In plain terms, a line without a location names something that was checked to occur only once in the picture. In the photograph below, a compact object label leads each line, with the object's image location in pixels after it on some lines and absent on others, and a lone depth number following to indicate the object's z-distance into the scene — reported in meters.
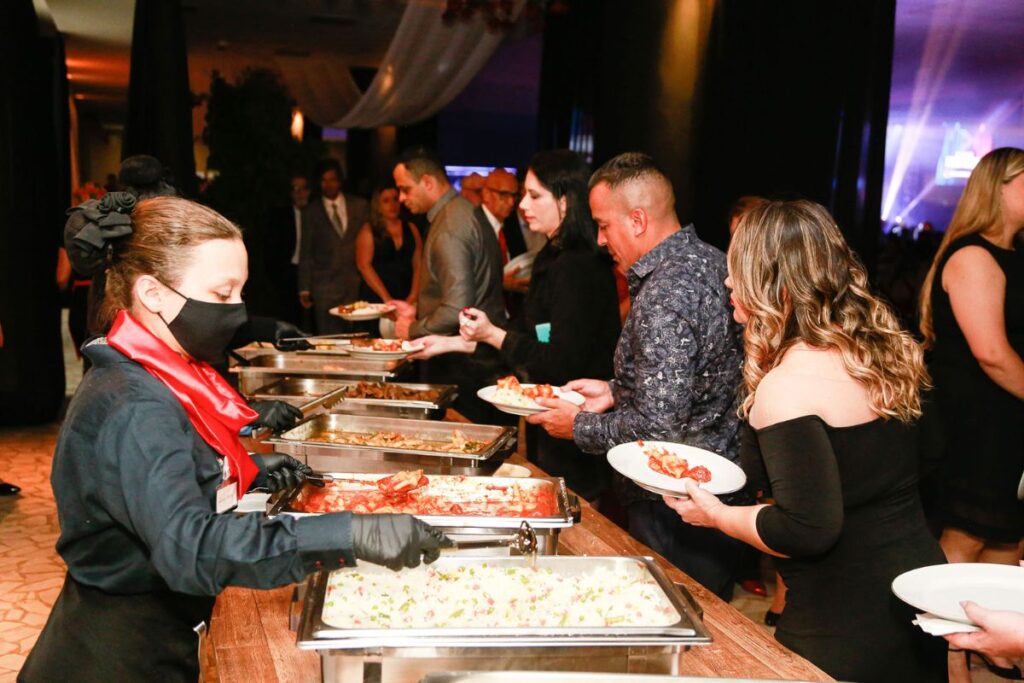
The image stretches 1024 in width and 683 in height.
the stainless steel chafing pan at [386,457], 2.19
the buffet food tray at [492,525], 1.58
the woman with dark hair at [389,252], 5.71
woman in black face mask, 1.13
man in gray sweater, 3.50
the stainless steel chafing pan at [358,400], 2.88
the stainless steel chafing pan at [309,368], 3.46
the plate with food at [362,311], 4.28
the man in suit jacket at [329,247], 6.30
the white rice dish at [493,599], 1.26
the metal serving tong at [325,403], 2.75
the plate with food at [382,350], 3.55
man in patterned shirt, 2.03
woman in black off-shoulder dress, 1.49
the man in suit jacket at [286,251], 6.59
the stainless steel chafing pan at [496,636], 1.12
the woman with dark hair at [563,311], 2.64
